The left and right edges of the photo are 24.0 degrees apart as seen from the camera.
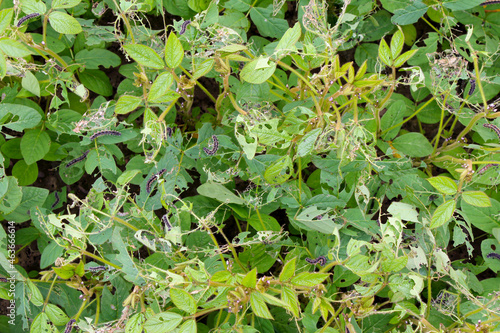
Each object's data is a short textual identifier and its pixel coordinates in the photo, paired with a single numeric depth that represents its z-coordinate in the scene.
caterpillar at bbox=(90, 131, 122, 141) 1.53
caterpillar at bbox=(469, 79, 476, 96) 1.57
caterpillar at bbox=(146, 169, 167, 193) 1.51
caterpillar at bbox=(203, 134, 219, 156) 1.51
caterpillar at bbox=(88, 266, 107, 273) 1.49
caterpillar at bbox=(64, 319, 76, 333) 1.49
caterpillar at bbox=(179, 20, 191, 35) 1.49
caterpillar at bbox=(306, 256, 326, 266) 1.51
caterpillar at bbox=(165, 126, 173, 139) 1.53
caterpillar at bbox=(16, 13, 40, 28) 1.47
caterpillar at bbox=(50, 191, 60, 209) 1.60
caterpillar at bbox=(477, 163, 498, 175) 1.52
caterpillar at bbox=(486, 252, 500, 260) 1.53
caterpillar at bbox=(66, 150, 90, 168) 1.58
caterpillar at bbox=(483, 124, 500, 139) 1.53
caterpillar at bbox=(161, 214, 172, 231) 1.44
